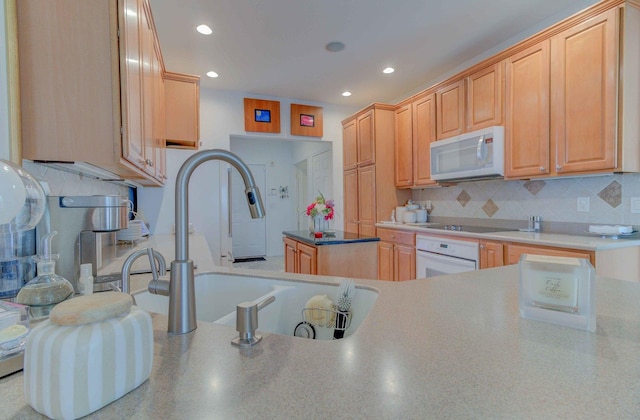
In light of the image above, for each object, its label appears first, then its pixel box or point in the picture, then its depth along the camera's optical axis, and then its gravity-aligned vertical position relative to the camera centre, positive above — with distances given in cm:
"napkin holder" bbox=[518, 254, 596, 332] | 68 -21
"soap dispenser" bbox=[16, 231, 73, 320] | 76 -21
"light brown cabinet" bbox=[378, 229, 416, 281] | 342 -61
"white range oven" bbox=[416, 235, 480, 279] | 267 -49
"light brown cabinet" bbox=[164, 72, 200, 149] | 288 +96
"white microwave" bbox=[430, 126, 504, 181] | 277 +48
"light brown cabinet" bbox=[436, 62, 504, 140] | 283 +103
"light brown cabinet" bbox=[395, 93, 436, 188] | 365 +82
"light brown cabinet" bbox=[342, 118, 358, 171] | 462 +96
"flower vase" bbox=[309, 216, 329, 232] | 318 -19
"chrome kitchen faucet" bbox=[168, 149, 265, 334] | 68 -7
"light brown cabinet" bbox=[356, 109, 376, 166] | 419 +95
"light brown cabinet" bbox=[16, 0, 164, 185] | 107 +48
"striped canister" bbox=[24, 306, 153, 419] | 42 -22
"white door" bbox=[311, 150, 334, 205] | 535 +58
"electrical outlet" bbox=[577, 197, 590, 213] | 241 -1
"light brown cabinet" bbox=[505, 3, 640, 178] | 199 +76
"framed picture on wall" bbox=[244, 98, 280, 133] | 440 +133
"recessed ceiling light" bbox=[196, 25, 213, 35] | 276 +163
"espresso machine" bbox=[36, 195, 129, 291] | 100 -6
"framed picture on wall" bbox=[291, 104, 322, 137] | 466 +133
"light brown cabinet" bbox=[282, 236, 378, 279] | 260 -48
